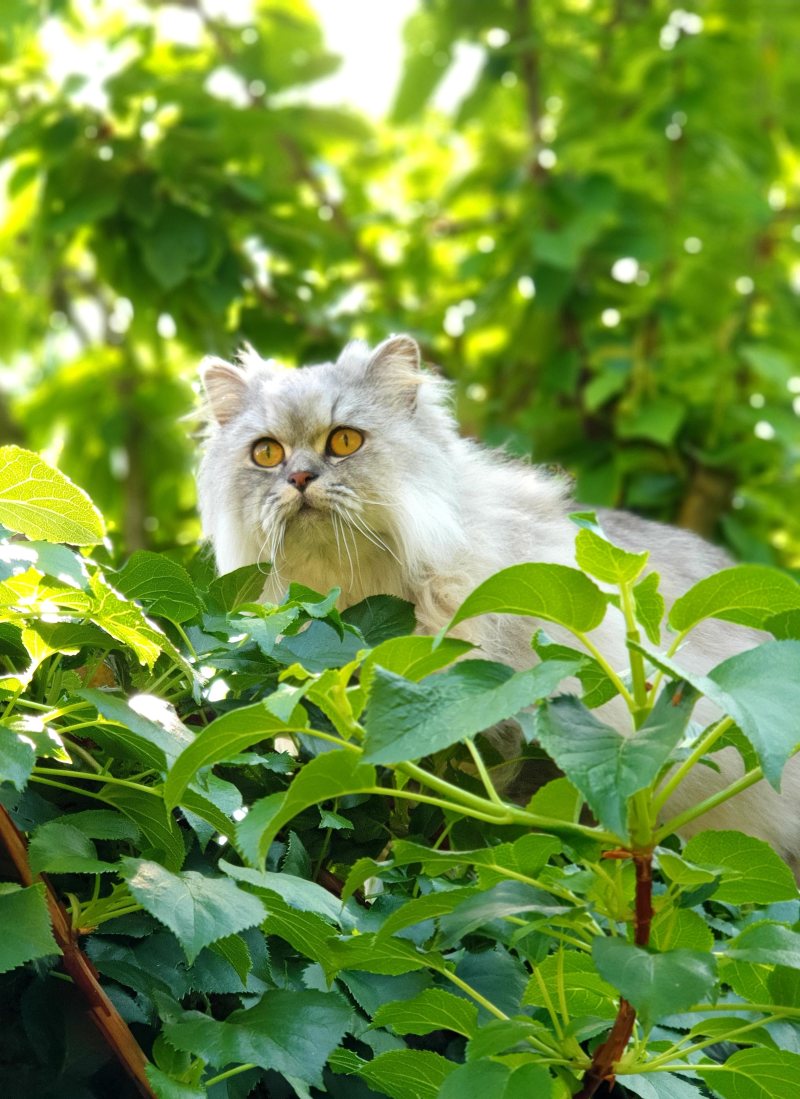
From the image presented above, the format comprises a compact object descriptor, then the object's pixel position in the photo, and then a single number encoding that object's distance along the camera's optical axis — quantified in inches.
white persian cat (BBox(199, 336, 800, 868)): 151.9
